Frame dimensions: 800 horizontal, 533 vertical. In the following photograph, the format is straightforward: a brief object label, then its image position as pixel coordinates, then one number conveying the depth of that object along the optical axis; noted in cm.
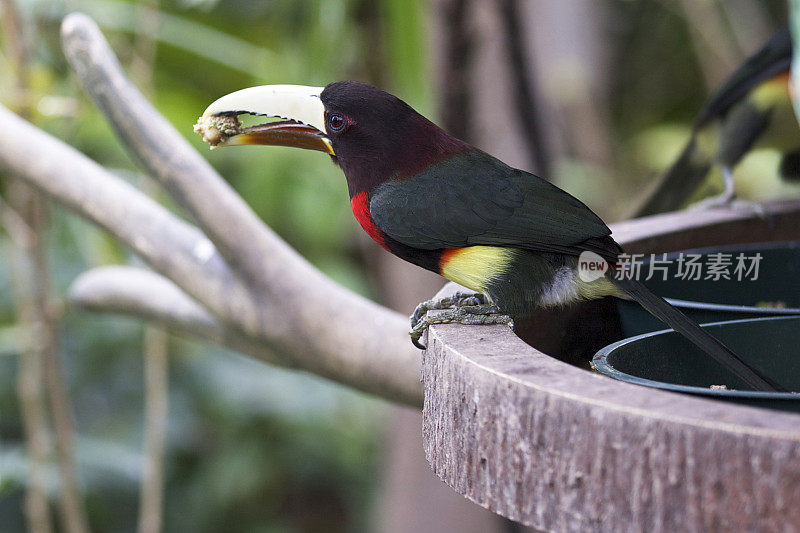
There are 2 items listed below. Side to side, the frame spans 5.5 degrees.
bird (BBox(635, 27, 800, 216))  473
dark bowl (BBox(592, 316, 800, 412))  430
